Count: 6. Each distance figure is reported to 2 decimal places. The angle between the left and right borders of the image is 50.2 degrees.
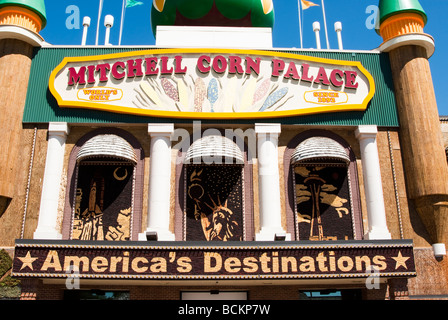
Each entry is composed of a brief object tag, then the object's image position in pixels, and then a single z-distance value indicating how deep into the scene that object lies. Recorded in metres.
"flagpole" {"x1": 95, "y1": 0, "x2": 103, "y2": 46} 25.36
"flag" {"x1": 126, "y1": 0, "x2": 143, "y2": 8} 26.97
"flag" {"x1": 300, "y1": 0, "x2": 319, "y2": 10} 26.91
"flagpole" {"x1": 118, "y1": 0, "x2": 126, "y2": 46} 26.31
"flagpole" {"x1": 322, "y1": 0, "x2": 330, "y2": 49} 25.69
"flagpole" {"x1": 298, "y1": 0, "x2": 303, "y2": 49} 26.32
